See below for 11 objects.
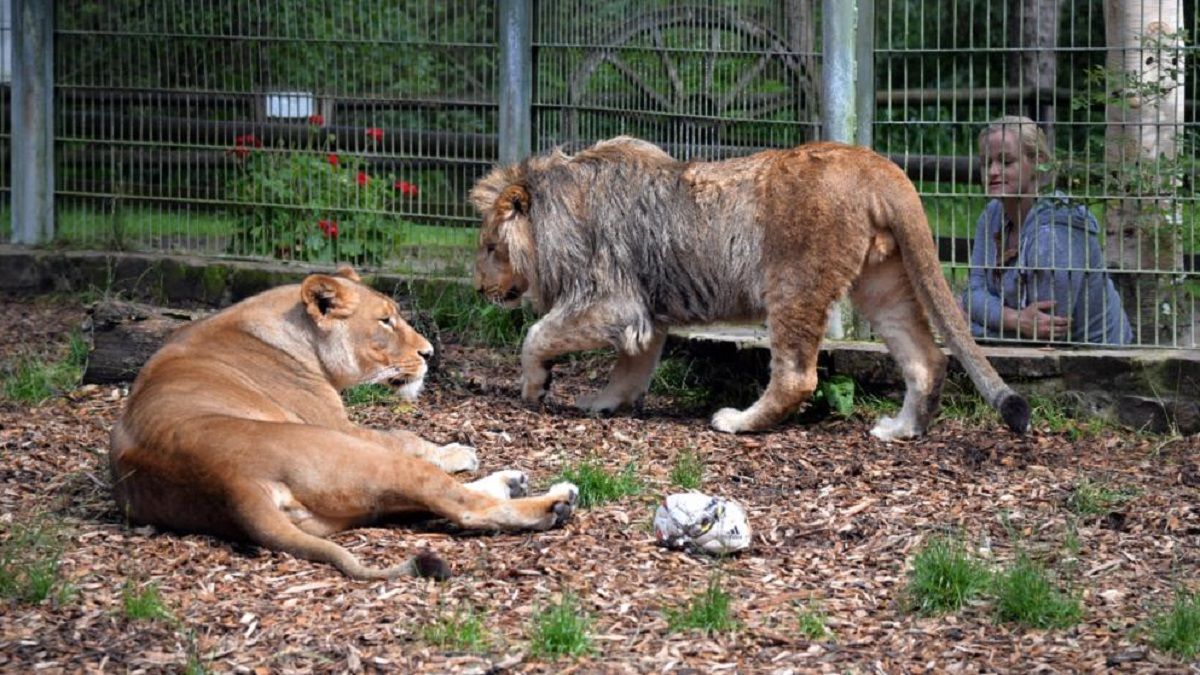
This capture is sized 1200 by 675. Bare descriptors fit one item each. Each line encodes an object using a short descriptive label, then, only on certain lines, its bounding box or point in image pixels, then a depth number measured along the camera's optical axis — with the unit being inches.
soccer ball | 436.8
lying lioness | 418.6
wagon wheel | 674.2
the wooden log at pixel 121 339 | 643.5
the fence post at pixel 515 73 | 768.3
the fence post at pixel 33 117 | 893.8
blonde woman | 619.2
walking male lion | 581.6
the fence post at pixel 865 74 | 659.4
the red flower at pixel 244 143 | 841.1
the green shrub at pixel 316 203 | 823.1
